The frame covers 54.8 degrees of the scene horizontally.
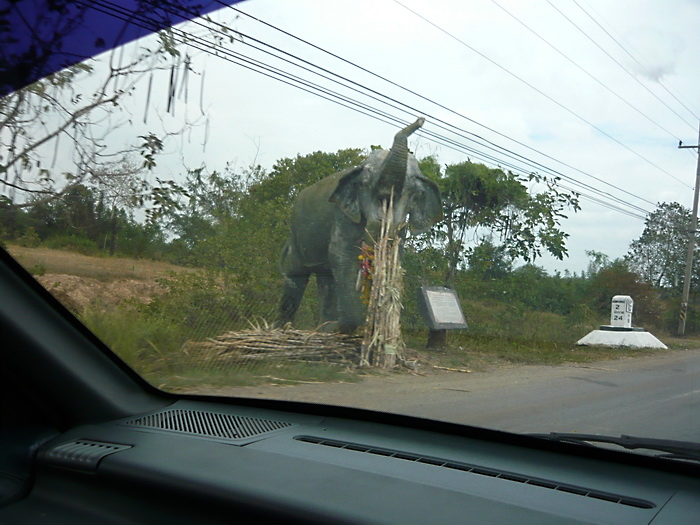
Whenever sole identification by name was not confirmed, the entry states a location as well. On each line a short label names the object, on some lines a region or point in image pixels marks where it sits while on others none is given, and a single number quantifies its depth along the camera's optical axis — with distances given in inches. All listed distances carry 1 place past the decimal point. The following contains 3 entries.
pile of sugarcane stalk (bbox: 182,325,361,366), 184.5
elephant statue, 344.2
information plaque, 276.7
